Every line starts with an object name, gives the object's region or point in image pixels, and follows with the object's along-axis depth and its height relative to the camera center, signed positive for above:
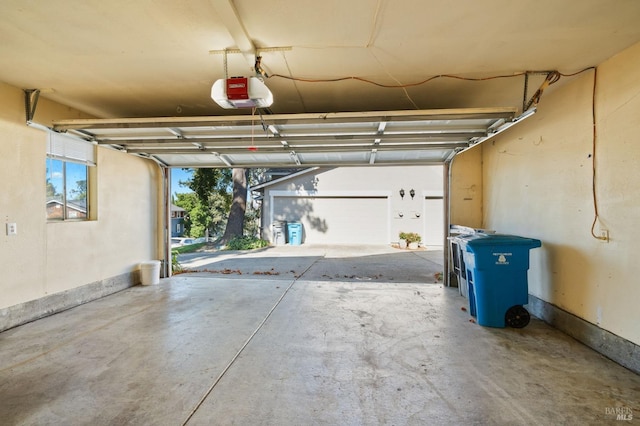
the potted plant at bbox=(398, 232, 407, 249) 11.65 -1.30
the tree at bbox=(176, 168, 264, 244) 12.27 +0.31
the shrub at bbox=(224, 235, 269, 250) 12.02 -1.48
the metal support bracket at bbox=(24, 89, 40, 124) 3.62 +1.31
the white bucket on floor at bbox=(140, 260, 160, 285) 5.67 -1.26
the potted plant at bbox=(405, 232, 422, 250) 11.63 -1.26
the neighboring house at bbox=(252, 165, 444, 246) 12.70 +0.20
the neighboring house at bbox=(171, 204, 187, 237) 24.45 -1.27
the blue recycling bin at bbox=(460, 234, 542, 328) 3.50 -0.84
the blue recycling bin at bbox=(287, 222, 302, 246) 12.85 -1.11
